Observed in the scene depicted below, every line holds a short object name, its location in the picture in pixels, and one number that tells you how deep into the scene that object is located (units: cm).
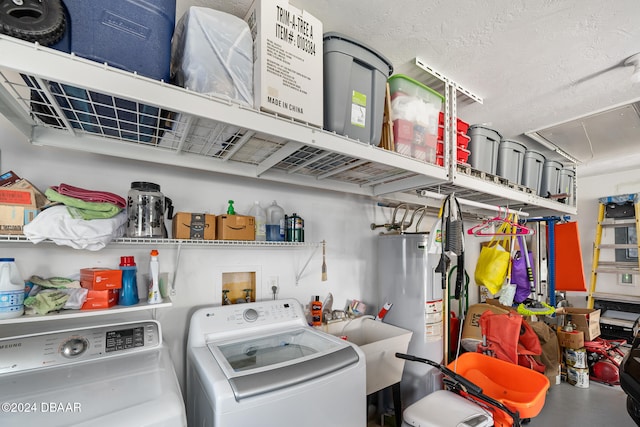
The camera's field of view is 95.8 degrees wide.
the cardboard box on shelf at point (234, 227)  155
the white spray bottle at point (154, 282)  131
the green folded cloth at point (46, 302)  108
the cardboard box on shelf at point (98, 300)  118
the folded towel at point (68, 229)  103
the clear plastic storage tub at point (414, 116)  162
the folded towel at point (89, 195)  112
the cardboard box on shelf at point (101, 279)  120
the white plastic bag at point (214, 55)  104
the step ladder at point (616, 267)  338
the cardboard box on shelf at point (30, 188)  109
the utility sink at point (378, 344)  180
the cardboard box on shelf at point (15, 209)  103
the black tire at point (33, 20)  76
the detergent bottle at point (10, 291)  102
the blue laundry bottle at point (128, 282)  129
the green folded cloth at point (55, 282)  120
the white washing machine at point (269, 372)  103
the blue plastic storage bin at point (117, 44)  86
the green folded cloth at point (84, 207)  109
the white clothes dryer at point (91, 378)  82
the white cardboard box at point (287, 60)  112
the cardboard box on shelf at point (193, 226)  145
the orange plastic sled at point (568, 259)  327
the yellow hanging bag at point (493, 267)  242
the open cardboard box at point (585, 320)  298
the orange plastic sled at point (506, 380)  167
